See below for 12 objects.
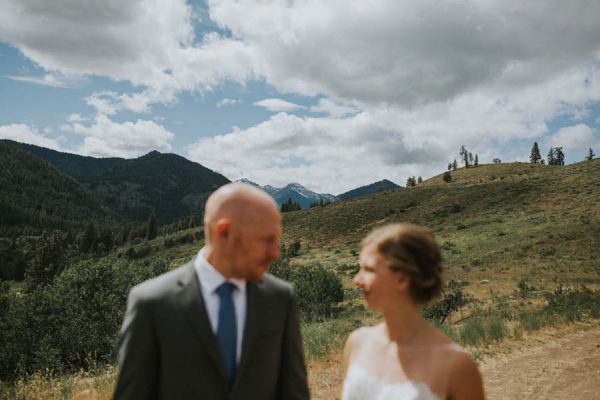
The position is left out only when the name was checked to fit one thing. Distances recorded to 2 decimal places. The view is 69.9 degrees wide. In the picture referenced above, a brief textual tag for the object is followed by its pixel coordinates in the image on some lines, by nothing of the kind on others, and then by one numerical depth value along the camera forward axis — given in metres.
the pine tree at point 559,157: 143.25
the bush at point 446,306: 18.72
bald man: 1.92
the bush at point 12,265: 104.31
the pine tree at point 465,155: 129.50
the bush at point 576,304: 13.52
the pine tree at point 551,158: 144.38
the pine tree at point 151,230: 137.75
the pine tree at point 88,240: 124.19
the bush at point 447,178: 105.38
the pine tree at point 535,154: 130.88
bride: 2.24
